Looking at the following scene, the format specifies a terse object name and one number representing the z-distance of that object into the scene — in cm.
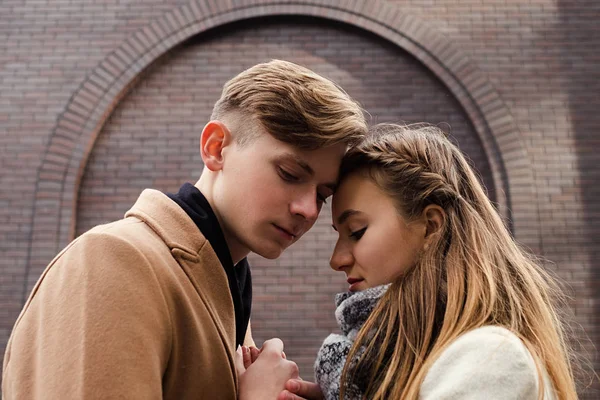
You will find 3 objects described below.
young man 126
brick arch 512
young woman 143
